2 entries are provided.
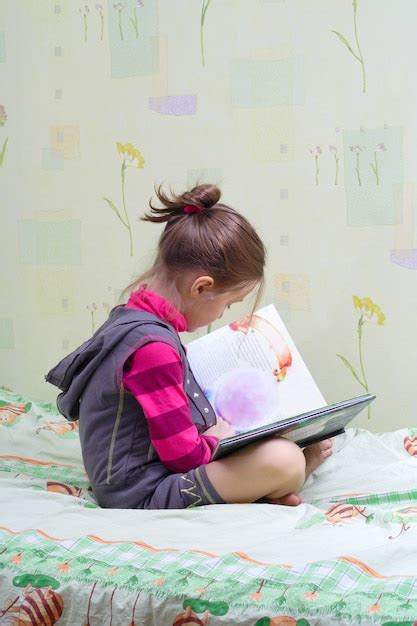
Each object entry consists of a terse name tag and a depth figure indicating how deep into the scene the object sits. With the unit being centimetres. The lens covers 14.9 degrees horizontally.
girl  243
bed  207
